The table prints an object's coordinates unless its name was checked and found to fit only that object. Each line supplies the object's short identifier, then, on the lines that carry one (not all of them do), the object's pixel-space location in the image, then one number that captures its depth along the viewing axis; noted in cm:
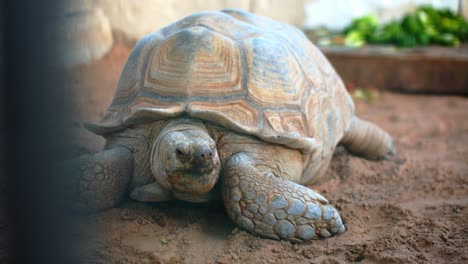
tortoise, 256
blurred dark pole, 113
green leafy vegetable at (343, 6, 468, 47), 721
